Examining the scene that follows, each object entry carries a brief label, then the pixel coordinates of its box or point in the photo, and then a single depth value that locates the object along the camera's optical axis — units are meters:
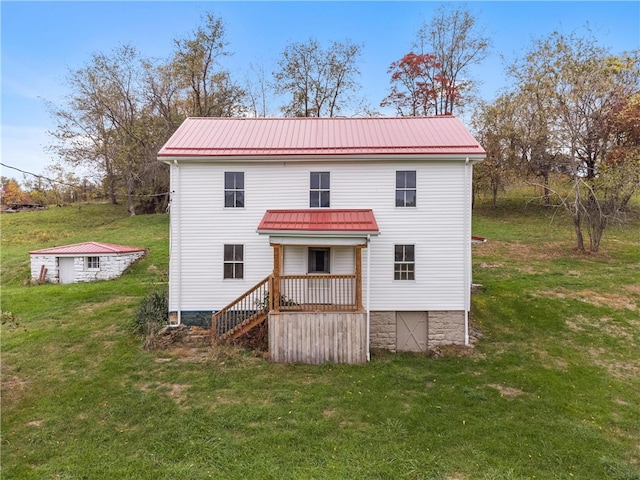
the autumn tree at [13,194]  40.07
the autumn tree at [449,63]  28.19
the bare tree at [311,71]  28.53
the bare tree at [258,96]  29.48
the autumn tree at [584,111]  18.08
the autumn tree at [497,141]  25.53
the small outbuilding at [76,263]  16.83
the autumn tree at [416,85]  29.64
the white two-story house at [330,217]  11.00
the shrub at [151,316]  11.23
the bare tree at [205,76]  27.11
